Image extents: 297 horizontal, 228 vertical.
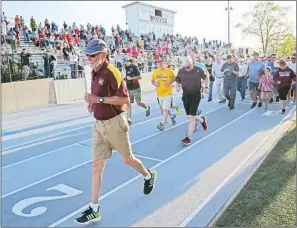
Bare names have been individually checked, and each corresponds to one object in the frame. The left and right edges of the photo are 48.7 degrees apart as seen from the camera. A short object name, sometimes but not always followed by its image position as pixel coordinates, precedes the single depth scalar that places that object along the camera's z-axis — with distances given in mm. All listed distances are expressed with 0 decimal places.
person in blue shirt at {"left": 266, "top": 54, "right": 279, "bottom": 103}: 13170
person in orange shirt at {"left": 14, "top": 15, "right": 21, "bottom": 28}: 18344
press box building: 41500
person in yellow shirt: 8312
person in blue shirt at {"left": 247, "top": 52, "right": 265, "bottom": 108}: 11680
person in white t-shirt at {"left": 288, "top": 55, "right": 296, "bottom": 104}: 12116
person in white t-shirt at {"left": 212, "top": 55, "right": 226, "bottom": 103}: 13191
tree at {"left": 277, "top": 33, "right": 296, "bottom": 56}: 43531
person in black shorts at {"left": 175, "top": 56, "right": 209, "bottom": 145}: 6875
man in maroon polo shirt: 3346
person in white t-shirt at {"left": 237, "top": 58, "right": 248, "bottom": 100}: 13938
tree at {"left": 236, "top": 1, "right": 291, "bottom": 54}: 38656
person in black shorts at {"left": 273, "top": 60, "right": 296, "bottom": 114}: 10336
